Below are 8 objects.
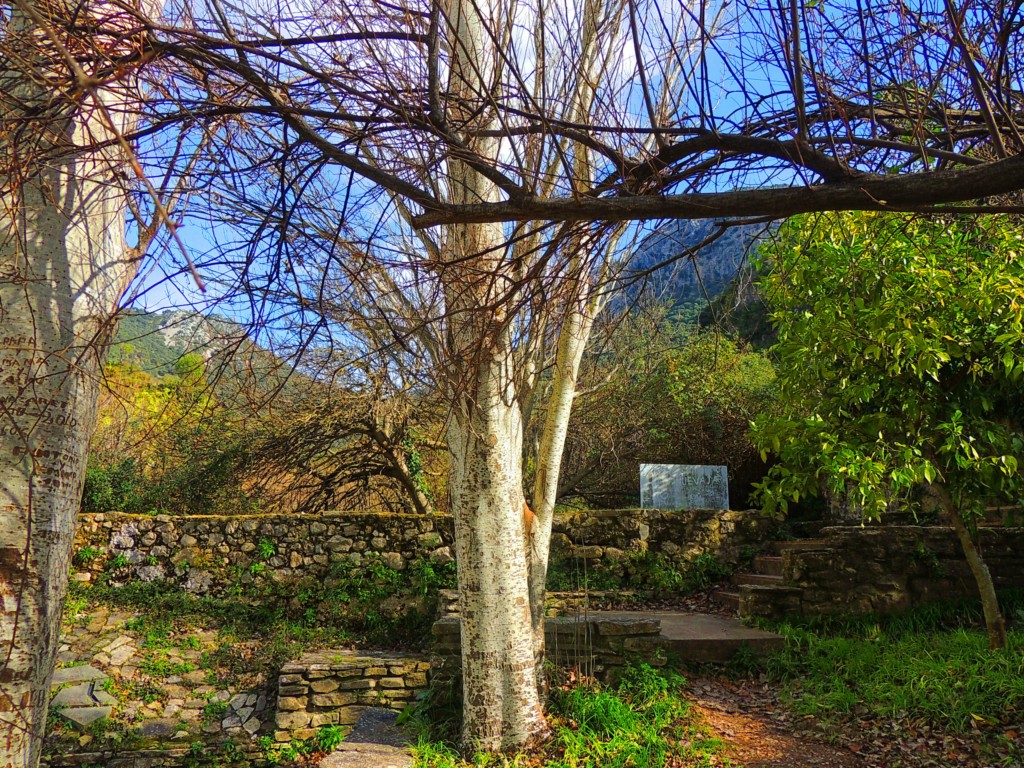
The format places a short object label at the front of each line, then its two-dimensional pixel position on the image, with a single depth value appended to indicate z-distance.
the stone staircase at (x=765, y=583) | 7.44
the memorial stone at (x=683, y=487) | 9.93
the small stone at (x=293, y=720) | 6.07
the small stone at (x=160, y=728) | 6.14
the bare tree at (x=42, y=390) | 2.84
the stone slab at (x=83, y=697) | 6.39
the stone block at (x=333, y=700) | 6.26
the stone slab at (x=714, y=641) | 6.52
